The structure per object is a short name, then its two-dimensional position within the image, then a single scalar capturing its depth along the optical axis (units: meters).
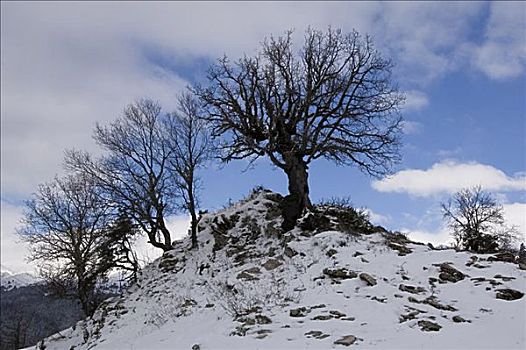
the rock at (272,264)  14.05
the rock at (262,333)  7.76
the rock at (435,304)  8.92
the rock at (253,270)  13.89
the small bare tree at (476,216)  34.50
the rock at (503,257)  12.00
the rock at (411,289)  10.01
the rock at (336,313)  8.62
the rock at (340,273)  11.22
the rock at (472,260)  11.68
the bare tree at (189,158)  21.70
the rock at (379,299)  9.40
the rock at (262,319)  8.63
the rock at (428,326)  7.64
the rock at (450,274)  10.76
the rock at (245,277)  13.28
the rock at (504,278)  10.34
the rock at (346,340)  7.02
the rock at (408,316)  8.24
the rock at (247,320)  8.61
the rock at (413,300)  9.30
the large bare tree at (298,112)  18.94
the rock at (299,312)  8.91
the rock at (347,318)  8.36
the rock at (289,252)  14.80
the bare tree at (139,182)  21.72
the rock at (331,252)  13.47
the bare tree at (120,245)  22.12
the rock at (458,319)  8.15
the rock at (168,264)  19.76
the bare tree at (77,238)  22.17
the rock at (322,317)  8.49
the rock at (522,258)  12.06
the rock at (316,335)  7.47
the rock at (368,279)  10.52
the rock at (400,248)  13.30
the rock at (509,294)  9.38
